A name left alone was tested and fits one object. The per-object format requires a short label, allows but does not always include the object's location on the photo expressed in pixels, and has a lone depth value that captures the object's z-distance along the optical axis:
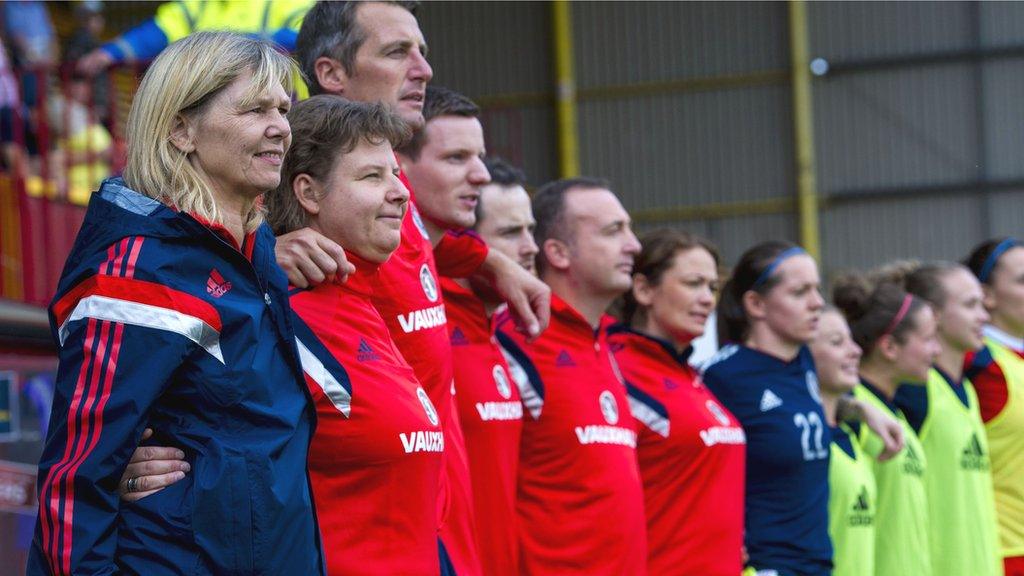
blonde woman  4.45
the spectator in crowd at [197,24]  10.09
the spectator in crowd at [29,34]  17.48
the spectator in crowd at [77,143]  15.13
